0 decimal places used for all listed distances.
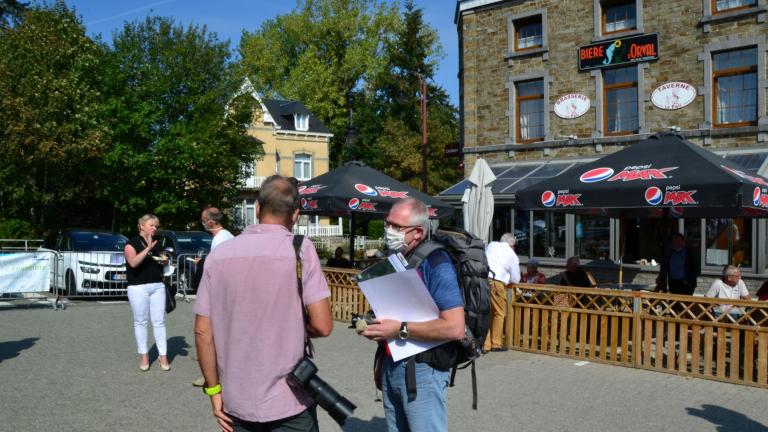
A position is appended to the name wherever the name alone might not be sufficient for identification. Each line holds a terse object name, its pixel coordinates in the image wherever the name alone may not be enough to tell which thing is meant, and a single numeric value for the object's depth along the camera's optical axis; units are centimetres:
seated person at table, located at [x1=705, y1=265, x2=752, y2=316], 887
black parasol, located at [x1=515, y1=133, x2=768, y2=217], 832
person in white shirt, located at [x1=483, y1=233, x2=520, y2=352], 967
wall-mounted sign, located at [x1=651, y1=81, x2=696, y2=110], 1734
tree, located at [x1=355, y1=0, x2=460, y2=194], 5438
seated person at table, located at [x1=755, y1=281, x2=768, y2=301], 875
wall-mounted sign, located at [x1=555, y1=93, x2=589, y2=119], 1903
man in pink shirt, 305
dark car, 1611
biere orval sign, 1783
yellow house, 4550
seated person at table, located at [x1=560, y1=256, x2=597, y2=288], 1070
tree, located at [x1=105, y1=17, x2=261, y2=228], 2581
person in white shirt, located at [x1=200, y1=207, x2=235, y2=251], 751
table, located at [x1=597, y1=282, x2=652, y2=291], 1134
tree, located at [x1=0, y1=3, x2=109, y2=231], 2133
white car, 1489
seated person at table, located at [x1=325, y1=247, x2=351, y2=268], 1367
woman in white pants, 771
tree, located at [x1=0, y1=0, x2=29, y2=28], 3111
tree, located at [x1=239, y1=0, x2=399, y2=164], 5034
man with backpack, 356
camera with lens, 305
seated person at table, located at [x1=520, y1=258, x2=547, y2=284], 1112
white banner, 1327
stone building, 1650
